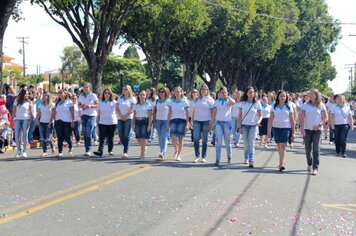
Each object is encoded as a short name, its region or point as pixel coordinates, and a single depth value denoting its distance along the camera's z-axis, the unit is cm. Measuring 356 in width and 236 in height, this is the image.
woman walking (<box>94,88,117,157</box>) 1293
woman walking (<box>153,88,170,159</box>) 1272
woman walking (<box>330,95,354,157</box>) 1502
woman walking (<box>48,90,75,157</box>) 1281
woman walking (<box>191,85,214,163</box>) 1214
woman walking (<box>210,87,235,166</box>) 1181
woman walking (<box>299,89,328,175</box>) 1084
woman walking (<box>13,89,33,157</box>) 1252
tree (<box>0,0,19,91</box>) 1733
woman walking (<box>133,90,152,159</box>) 1288
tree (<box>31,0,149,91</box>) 2373
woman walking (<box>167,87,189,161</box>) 1240
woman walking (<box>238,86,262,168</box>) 1163
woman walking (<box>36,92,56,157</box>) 1305
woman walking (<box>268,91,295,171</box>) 1121
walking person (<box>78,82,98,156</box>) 1298
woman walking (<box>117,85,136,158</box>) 1295
